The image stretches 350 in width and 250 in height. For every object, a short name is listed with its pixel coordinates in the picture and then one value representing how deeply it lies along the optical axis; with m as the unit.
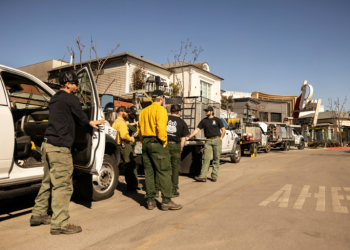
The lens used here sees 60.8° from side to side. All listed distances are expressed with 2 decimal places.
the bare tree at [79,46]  11.10
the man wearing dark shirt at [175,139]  5.87
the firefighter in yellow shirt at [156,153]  5.01
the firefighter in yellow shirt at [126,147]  6.48
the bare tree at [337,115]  44.60
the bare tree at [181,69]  24.29
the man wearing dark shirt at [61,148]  3.84
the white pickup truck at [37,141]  4.23
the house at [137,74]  21.92
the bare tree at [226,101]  33.70
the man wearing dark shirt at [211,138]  8.03
